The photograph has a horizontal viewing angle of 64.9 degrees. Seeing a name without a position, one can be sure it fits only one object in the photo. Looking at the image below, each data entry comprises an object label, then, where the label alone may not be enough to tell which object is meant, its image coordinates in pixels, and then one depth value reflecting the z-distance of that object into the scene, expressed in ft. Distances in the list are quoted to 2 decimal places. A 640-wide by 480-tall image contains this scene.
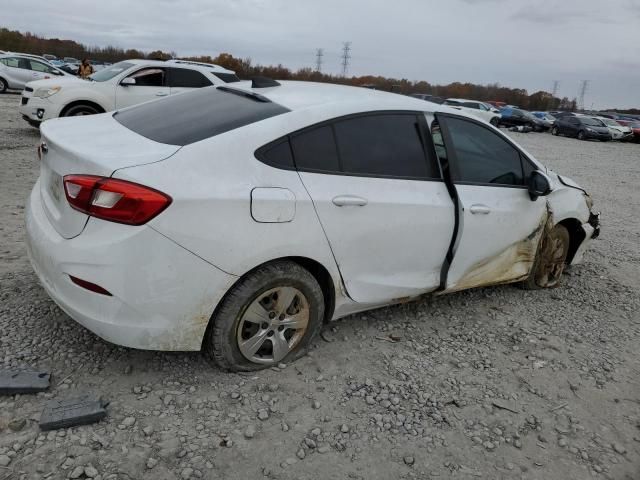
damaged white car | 7.75
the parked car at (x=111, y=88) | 29.76
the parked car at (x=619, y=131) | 94.99
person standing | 53.26
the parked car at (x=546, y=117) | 104.00
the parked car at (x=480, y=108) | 79.20
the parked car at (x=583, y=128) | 92.17
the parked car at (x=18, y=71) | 65.21
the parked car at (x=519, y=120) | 97.25
